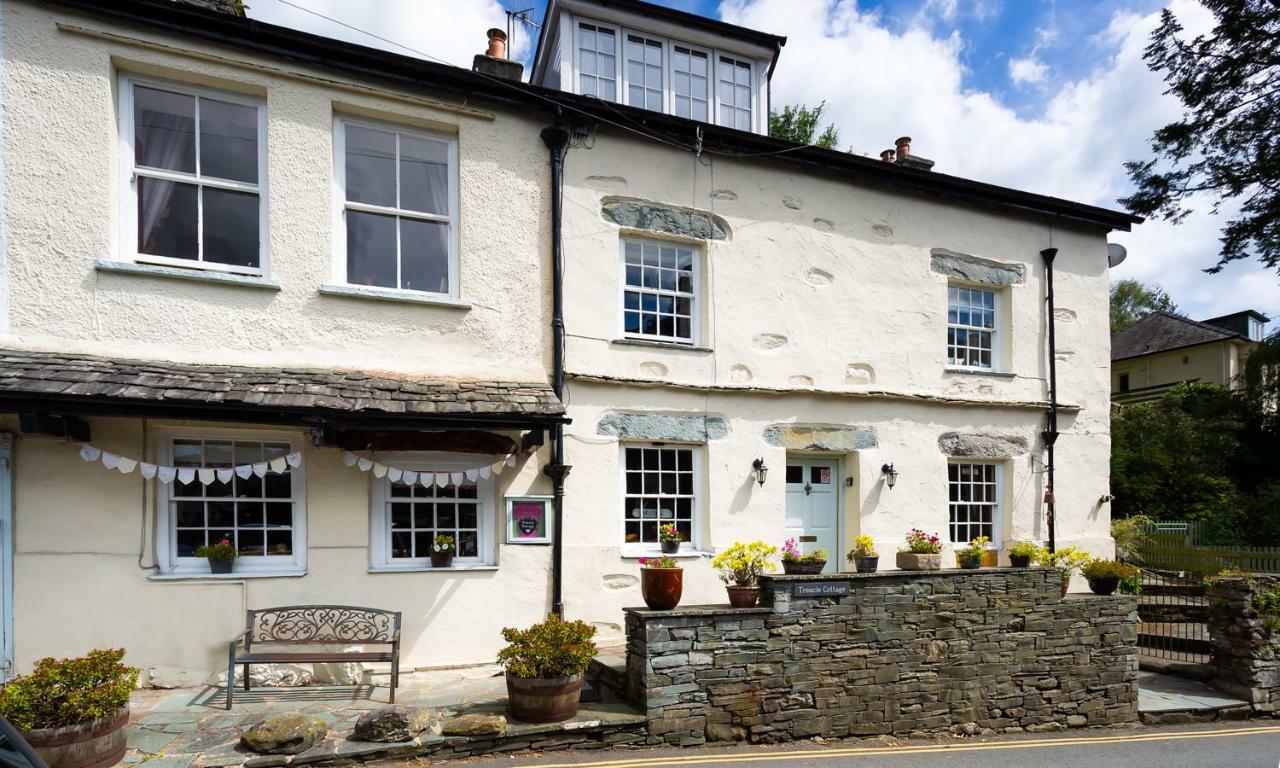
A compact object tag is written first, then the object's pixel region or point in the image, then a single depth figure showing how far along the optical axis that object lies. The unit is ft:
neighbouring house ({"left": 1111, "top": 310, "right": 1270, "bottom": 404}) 82.28
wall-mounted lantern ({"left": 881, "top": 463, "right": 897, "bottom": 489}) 32.27
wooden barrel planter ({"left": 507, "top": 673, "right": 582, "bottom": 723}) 19.40
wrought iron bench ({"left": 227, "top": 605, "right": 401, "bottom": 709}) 20.75
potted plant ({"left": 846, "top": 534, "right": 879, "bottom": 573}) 25.05
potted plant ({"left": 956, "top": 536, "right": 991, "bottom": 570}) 27.68
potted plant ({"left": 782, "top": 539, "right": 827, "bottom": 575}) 23.59
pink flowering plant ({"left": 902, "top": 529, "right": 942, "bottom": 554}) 27.07
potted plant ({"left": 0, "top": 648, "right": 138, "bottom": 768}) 15.51
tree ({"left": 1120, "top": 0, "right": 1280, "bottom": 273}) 50.39
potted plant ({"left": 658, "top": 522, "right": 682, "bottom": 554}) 25.50
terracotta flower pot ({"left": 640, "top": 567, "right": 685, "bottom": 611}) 21.36
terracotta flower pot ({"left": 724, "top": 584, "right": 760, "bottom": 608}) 22.59
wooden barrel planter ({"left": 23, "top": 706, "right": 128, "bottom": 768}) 15.61
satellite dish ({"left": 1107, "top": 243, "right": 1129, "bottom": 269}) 39.65
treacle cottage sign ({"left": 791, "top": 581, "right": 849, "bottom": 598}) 22.85
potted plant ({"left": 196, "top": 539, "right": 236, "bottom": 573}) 22.76
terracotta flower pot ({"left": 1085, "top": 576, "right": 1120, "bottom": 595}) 28.22
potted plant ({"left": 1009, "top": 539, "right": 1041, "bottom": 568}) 28.76
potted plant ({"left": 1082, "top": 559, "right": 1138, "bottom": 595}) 28.09
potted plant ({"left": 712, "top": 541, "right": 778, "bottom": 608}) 22.67
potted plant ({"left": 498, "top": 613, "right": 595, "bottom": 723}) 19.44
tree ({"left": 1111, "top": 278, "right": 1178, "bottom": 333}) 127.26
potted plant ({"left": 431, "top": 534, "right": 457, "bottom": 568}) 24.80
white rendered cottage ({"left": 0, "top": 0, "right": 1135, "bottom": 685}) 21.71
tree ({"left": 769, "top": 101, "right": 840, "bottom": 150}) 68.18
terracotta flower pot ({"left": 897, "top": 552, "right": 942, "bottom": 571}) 26.86
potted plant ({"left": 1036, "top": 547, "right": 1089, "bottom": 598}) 28.57
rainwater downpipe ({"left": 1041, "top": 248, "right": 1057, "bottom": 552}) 36.06
